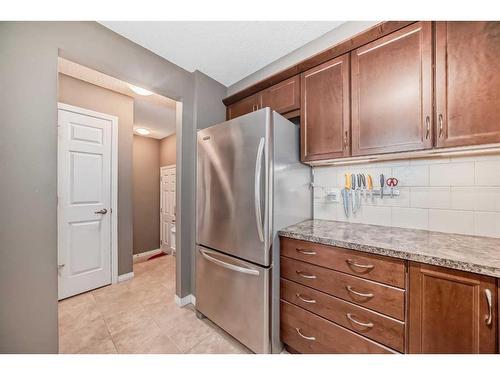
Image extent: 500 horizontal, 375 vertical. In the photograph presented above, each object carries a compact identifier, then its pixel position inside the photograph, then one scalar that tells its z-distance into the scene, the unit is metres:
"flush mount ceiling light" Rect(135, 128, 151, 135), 3.70
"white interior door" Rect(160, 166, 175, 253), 3.82
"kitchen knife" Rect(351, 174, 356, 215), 1.61
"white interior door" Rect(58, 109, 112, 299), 2.11
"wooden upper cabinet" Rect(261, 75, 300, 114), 1.62
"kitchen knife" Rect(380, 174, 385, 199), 1.49
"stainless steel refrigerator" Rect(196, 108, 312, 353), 1.29
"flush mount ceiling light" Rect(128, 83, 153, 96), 2.21
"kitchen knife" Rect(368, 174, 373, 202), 1.53
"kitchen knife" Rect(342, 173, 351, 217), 1.62
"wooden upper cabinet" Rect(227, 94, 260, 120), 1.90
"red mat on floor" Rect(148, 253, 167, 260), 3.53
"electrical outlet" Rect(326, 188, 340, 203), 1.71
